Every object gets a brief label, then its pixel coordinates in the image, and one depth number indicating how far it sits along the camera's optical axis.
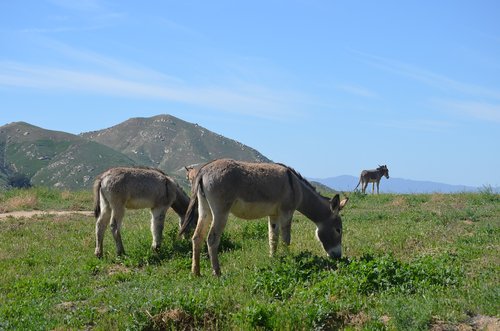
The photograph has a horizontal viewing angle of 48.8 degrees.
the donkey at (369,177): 34.31
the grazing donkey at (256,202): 9.55
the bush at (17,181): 90.62
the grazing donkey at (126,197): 11.88
